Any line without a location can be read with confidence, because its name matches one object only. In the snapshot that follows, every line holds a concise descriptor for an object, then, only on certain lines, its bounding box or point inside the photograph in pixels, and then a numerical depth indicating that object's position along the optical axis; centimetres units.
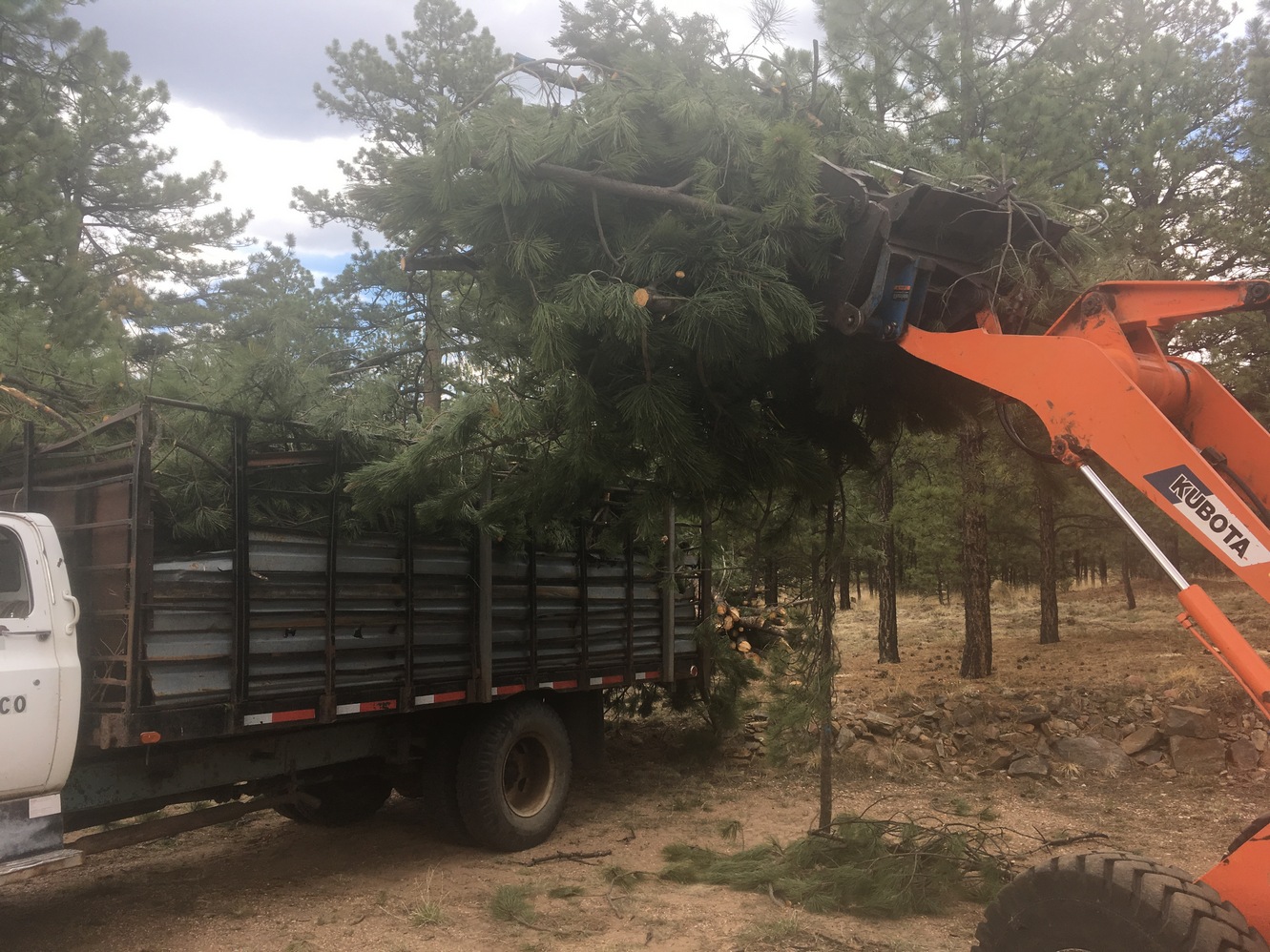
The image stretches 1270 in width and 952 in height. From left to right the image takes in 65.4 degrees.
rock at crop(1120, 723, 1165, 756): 867
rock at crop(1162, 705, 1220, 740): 851
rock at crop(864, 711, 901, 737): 958
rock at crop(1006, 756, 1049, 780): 851
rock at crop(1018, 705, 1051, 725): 930
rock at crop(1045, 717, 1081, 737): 910
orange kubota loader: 294
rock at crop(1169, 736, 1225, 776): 828
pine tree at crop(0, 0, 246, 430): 583
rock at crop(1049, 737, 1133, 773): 855
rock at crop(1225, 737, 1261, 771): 818
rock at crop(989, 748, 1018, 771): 879
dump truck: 452
